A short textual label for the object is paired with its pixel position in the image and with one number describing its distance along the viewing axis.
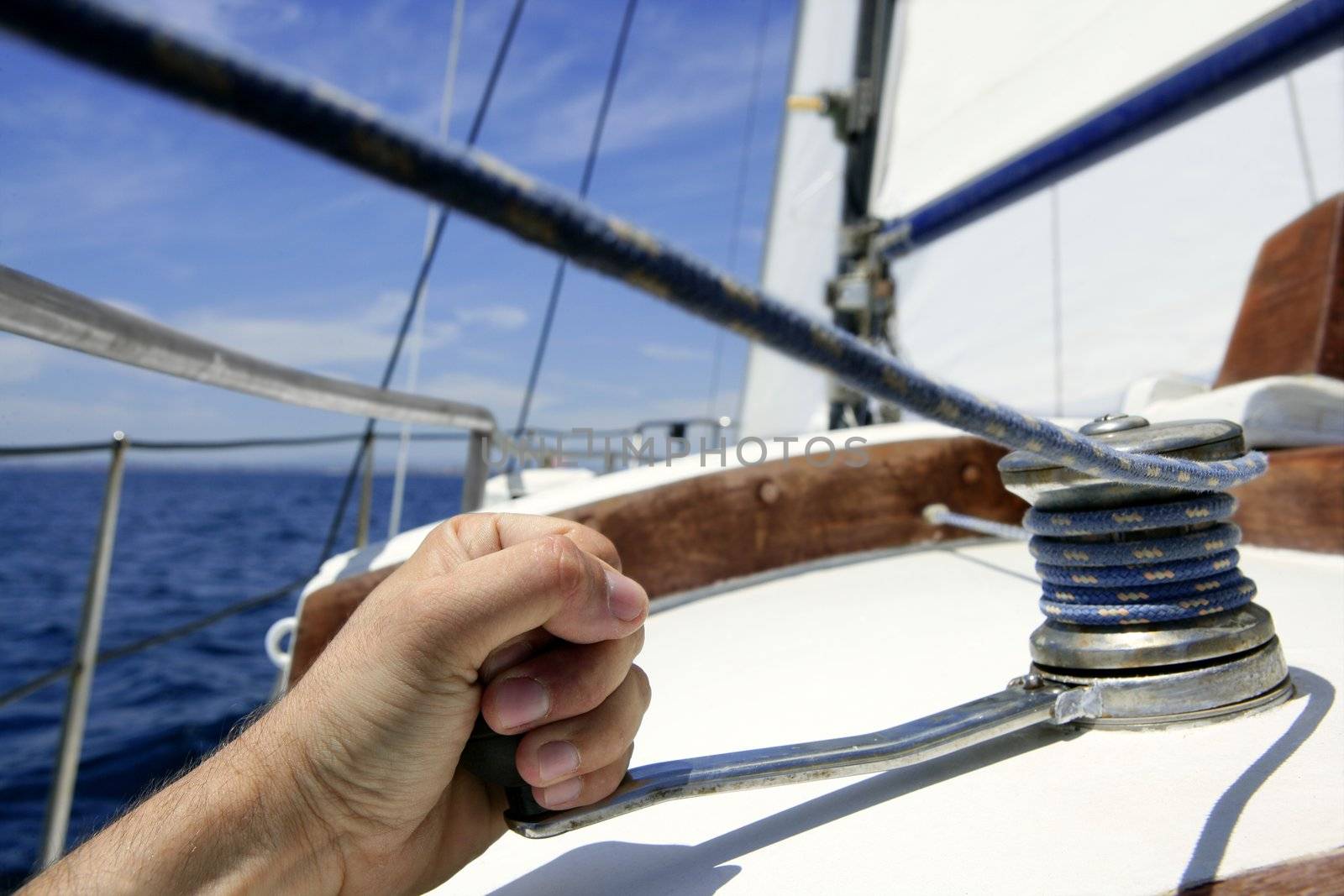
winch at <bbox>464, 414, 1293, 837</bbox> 0.57
